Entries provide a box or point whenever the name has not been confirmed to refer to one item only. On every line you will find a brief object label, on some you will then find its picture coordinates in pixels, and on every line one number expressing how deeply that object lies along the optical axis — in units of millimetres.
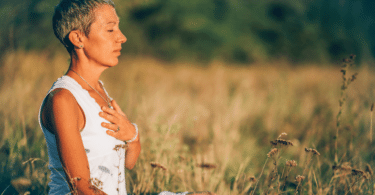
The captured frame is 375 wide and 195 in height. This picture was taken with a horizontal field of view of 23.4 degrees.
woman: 2808
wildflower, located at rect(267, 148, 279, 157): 2969
